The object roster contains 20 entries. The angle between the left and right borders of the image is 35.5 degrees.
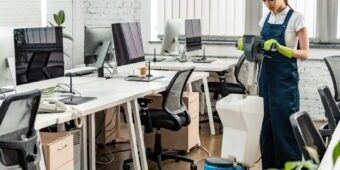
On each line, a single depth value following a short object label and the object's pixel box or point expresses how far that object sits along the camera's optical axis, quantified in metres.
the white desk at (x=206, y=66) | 5.95
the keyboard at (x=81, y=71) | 5.19
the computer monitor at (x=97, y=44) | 4.88
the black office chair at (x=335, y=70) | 4.69
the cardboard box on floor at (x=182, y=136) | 5.10
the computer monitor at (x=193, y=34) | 6.43
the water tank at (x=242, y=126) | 3.77
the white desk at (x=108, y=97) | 3.31
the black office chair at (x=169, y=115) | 4.32
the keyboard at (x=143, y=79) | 4.83
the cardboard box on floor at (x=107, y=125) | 5.24
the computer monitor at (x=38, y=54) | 3.52
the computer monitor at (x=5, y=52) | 3.47
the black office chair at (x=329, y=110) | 2.95
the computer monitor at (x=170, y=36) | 6.27
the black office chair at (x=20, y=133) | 2.71
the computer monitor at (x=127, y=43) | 4.66
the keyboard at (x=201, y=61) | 6.59
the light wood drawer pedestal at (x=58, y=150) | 3.12
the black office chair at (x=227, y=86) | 6.12
